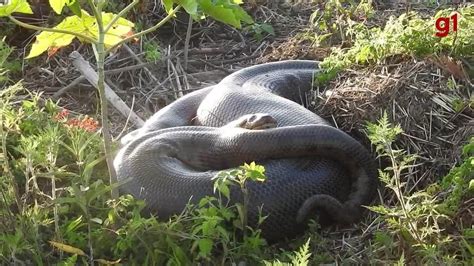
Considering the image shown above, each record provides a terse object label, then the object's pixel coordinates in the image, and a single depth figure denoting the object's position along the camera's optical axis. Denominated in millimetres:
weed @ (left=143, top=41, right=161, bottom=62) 6262
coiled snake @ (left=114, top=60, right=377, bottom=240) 4000
